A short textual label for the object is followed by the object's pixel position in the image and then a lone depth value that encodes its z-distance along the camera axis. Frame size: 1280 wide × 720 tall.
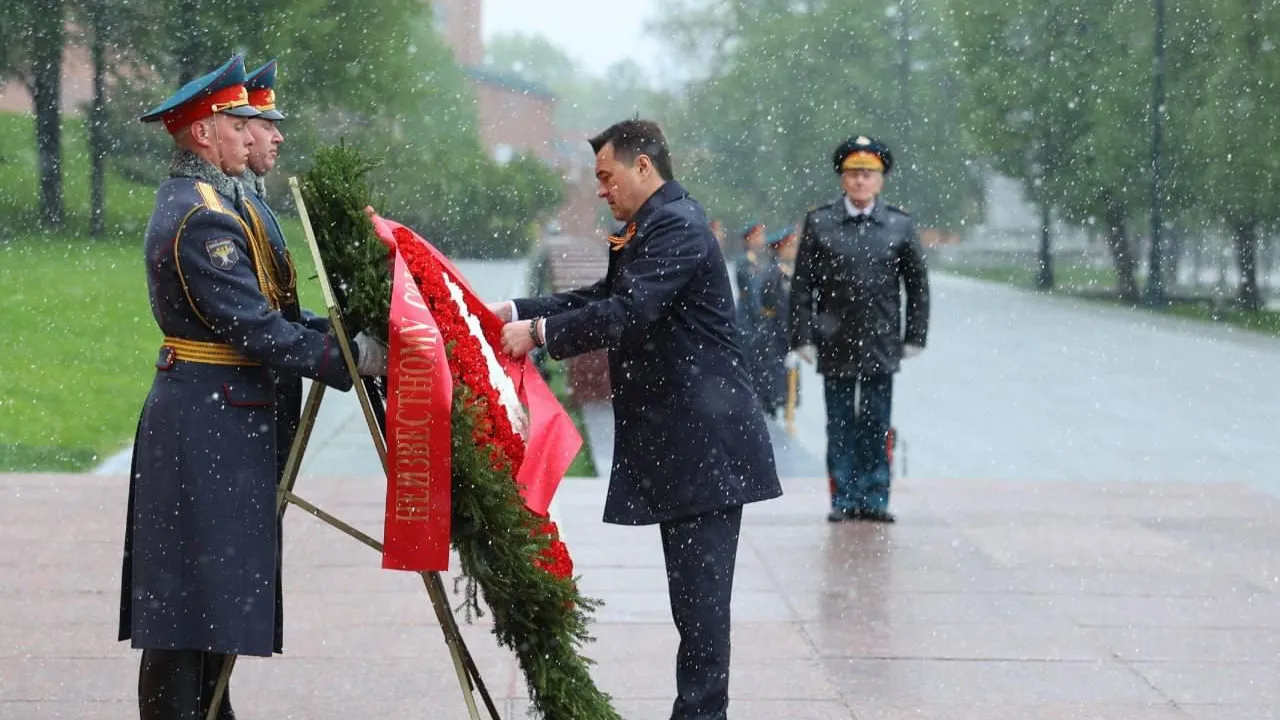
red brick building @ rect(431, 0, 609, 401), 65.69
